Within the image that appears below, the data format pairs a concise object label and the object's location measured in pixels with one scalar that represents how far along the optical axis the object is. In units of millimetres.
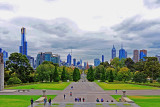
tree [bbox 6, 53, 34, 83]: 95188
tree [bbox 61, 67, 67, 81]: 117250
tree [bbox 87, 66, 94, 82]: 124150
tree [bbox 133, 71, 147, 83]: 99312
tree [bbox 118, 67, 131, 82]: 111938
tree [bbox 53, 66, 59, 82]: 103881
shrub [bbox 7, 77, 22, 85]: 83000
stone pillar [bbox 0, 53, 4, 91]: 60556
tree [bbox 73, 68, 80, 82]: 125500
